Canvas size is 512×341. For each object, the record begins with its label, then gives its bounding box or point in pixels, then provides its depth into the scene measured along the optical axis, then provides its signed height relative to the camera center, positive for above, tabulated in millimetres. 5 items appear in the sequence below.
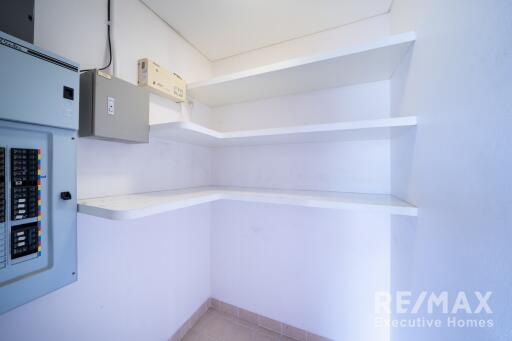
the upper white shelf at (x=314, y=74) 964 +626
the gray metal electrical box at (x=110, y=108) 828 +296
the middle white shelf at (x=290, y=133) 934 +230
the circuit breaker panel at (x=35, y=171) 608 -8
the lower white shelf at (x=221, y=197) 746 -154
